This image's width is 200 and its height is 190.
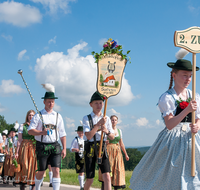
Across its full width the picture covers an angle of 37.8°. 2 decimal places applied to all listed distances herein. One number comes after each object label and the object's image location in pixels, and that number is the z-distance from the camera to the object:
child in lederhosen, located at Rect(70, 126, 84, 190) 9.08
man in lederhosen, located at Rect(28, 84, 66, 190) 6.35
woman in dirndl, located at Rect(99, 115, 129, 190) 7.98
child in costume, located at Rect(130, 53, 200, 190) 3.72
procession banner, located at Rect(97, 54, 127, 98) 5.75
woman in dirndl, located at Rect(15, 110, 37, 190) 8.59
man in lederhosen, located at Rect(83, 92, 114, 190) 5.77
